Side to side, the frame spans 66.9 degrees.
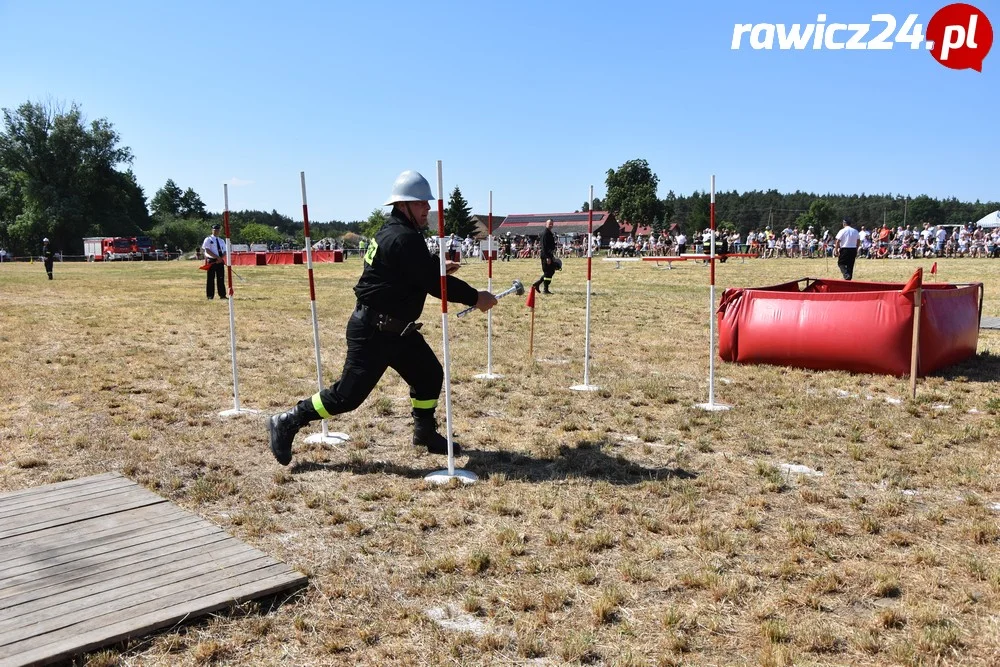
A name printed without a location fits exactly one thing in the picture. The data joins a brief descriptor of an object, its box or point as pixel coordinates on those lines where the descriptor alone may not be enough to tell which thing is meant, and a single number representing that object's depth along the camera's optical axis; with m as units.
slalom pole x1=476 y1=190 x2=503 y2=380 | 8.32
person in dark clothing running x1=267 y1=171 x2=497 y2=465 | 5.34
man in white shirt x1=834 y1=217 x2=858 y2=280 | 19.86
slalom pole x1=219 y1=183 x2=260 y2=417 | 7.31
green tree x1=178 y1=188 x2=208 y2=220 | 140.88
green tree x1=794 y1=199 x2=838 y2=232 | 117.19
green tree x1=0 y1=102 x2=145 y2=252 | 73.19
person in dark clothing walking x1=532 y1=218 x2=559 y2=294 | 19.75
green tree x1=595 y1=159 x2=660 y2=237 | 85.00
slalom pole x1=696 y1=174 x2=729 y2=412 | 7.34
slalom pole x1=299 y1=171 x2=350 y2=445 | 6.27
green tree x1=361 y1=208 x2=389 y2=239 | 123.12
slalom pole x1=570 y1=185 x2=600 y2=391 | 8.42
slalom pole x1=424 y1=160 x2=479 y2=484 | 5.11
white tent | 47.44
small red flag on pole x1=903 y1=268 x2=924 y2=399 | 7.67
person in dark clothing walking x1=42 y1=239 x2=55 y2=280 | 29.35
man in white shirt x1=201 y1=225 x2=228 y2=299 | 18.45
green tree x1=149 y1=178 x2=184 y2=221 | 137.00
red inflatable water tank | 8.53
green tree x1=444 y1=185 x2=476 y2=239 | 98.06
